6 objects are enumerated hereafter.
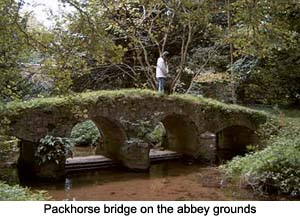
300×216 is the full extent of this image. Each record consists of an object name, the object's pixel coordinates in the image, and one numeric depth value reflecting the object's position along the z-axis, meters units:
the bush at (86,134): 14.43
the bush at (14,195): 4.61
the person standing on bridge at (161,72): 12.13
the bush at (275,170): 7.30
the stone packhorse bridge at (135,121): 9.44
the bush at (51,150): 9.43
